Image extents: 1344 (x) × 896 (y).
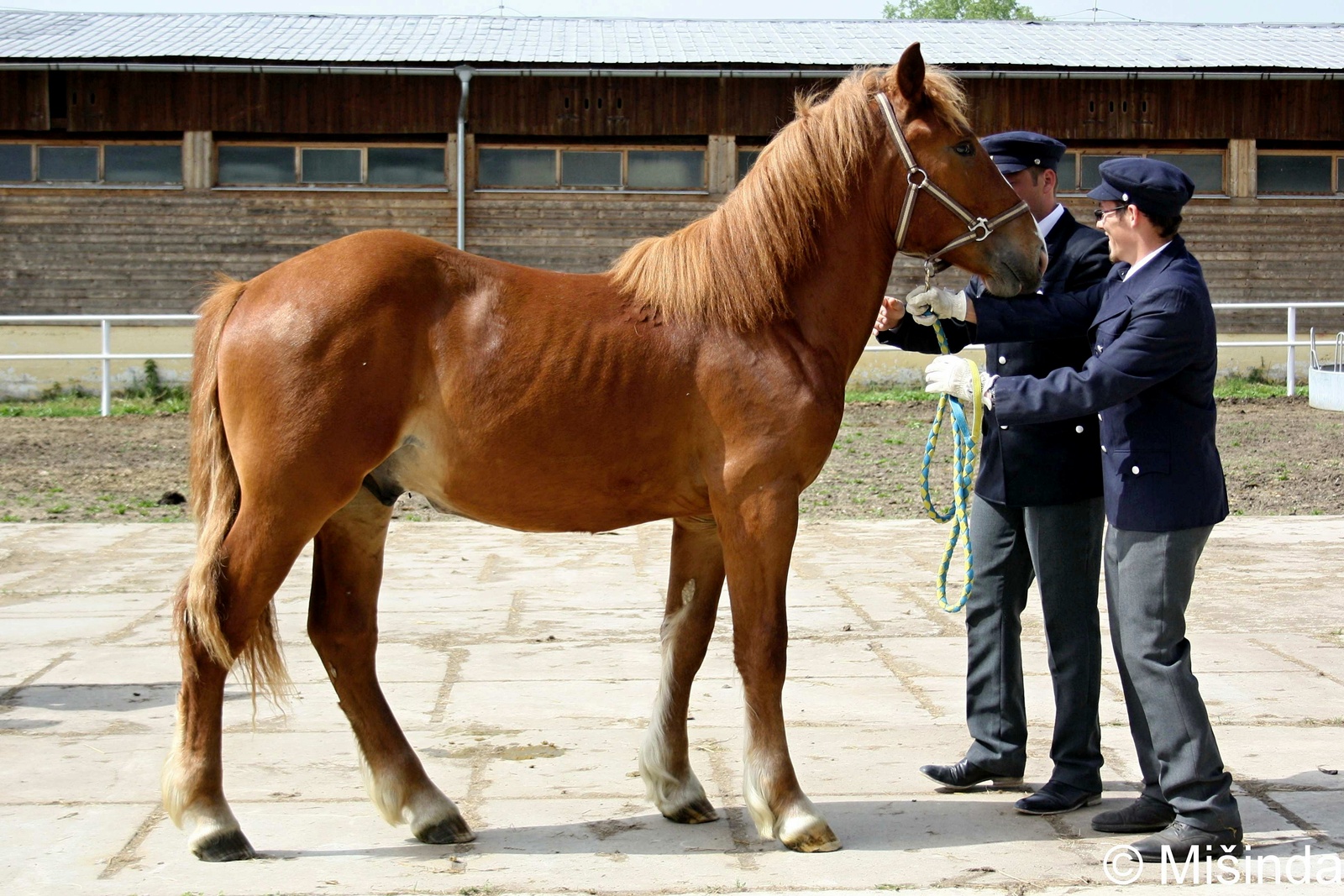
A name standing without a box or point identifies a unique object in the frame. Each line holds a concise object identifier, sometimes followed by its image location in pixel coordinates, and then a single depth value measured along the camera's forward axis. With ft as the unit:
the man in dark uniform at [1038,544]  12.21
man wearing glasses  10.63
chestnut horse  10.55
